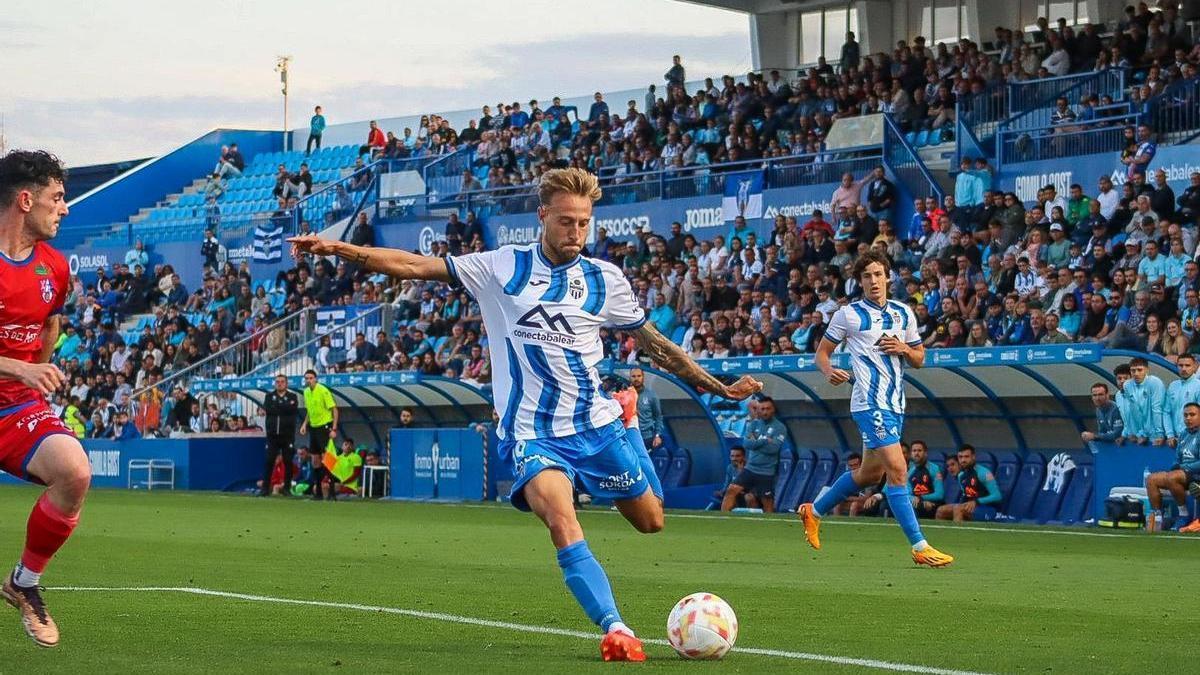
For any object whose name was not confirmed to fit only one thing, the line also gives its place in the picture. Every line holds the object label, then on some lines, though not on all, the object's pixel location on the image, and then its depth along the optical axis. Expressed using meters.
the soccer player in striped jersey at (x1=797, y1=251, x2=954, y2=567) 14.38
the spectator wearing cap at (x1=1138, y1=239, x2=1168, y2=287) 21.55
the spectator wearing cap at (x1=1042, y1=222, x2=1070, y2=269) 23.27
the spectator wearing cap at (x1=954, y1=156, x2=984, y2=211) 26.59
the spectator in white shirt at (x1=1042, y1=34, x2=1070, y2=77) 28.39
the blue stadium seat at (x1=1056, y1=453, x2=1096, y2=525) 21.14
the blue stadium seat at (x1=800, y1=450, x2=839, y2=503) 23.98
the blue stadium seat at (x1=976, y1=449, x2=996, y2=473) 22.52
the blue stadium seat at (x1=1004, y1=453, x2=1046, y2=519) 21.91
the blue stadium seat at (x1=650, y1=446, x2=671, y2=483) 26.27
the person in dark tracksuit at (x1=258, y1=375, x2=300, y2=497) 29.33
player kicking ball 7.86
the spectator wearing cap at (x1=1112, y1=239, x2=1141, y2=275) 21.91
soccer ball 7.63
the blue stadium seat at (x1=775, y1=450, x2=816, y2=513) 24.25
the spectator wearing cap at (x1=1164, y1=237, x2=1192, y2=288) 21.38
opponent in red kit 8.23
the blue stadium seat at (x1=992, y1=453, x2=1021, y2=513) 22.22
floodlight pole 67.69
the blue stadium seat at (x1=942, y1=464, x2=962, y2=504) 21.92
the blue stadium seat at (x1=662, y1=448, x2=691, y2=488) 25.89
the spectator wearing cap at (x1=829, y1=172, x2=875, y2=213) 28.52
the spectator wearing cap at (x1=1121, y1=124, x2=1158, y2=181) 24.11
